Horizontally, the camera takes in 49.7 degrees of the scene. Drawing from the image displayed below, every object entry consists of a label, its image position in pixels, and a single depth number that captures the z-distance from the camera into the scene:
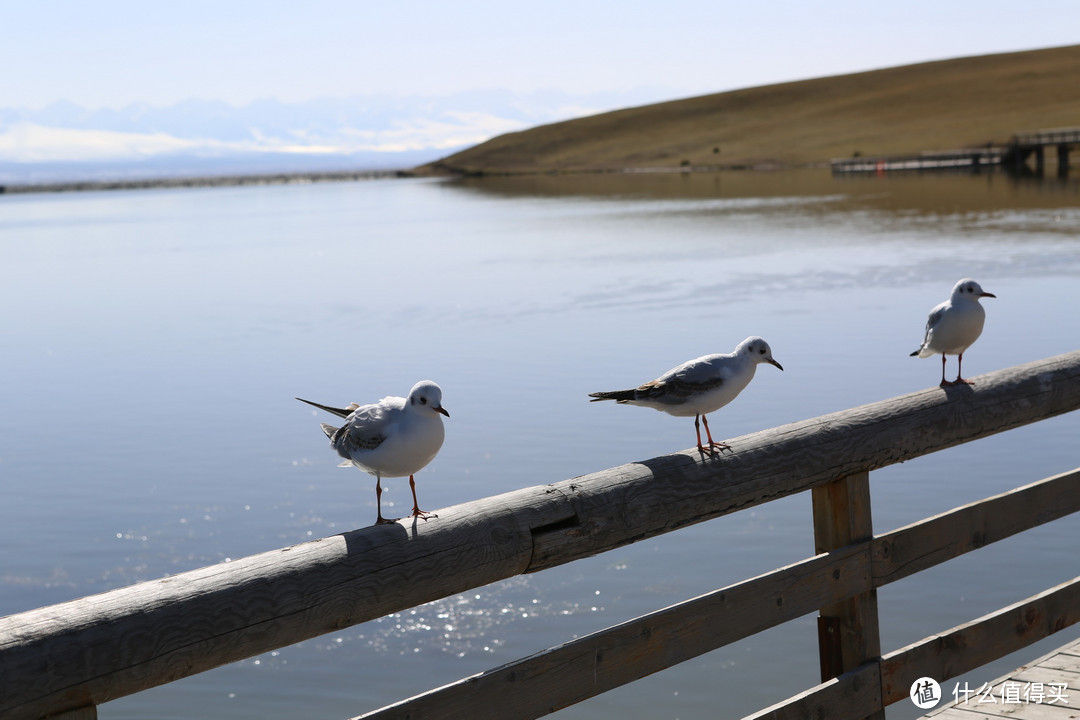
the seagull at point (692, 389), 3.94
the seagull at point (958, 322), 4.95
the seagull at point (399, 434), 3.27
